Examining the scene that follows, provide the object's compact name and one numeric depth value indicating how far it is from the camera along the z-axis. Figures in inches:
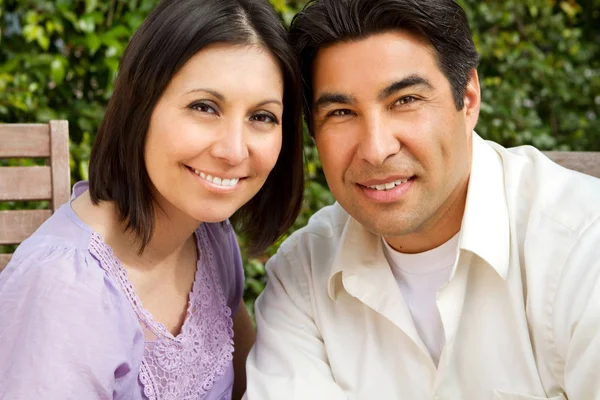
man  73.4
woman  65.8
